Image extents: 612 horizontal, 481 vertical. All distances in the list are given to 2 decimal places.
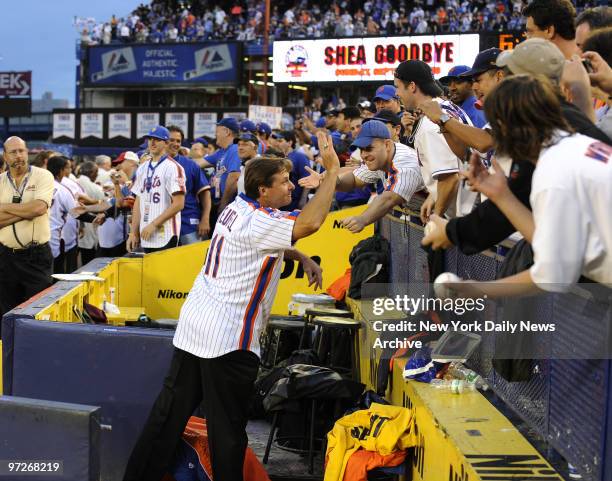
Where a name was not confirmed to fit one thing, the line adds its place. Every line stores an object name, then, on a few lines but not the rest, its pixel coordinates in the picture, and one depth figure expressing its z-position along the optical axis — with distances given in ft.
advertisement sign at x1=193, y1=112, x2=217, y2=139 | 107.76
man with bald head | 28.37
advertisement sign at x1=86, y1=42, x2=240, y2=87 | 149.38
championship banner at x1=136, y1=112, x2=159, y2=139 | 113.50
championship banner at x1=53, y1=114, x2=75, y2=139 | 116.88
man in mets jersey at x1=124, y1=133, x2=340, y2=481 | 16.19
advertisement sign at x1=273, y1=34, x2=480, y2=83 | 118.93
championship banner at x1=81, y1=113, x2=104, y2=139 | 115.55
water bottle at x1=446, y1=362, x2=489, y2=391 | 16.07
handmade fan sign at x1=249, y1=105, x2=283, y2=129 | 63.62
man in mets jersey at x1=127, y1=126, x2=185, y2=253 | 32.09
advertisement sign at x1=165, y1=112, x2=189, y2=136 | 110.42
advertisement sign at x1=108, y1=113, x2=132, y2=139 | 115.24
